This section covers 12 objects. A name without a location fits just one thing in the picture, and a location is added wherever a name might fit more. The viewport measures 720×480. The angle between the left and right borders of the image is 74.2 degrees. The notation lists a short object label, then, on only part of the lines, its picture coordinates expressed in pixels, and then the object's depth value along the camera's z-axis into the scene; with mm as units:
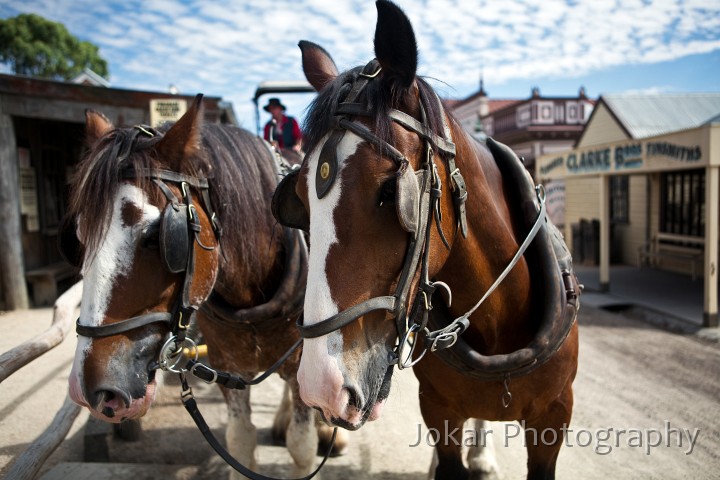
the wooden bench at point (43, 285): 7714
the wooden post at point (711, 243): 6562
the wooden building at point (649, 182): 6723
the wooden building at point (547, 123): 17953
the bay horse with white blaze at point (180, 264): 1674
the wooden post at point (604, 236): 9383
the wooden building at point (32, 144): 6863
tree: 30844
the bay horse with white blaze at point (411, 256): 1214
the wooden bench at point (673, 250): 9789
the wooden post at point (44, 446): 2264
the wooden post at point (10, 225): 7125
